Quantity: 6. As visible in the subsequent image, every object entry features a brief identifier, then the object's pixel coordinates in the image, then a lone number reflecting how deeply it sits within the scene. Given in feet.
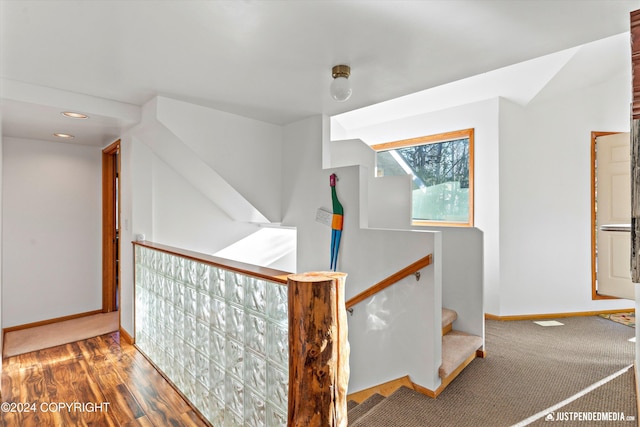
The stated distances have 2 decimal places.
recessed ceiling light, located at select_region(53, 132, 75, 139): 10.97
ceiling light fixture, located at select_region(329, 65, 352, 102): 6.42
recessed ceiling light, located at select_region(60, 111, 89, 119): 8.41
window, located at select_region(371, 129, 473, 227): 12.72
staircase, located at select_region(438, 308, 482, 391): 7.22
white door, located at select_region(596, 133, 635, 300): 11.47
